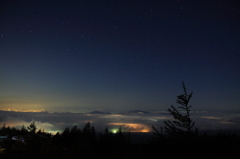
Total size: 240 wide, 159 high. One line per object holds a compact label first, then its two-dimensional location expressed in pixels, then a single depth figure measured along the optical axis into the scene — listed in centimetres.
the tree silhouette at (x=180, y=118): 700
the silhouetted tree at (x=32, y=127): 7150
